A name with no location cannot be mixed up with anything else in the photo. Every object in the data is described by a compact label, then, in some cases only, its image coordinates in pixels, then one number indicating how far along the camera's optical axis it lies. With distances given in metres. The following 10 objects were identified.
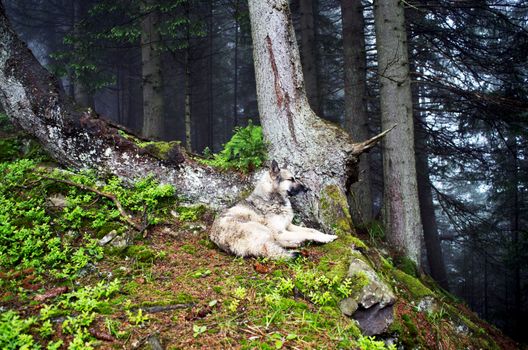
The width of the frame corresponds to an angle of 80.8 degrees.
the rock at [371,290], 3.30
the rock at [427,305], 4.56
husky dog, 4.04
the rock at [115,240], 4.07
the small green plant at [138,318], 2.61
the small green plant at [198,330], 2.53
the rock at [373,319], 3.28
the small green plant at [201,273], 3.56
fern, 5.52
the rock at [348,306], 3.19
